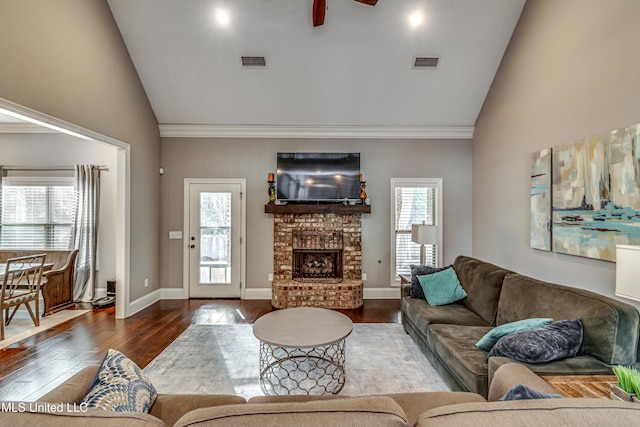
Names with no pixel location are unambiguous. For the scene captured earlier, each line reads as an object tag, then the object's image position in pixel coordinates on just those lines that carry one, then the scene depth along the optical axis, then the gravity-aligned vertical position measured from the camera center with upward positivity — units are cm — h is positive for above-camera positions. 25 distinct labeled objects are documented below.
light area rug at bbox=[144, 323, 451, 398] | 254 -145
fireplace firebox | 509 -66
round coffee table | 238 -99
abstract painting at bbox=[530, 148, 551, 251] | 331 +23
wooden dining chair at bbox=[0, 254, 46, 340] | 341 -84
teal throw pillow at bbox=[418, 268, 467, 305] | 333 -79
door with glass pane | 517 -40
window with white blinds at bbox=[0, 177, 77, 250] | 503 +9
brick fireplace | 497 -53
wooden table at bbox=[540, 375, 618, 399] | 150 -90
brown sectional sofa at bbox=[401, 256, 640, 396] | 186 -87
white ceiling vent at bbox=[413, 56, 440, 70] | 425 +231
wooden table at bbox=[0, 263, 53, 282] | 346 -65
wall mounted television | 506 +71
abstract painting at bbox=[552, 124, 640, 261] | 237 +23
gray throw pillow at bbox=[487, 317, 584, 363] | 183 -79
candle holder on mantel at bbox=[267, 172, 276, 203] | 502 +51
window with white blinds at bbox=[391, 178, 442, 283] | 523 +9
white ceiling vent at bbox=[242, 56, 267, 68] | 424 +230
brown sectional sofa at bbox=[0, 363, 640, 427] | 80 -55
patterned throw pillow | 117 -72
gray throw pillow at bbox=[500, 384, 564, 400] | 103 -63
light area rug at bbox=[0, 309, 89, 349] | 348 -141
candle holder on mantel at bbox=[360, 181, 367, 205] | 502 +46
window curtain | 487 -23
